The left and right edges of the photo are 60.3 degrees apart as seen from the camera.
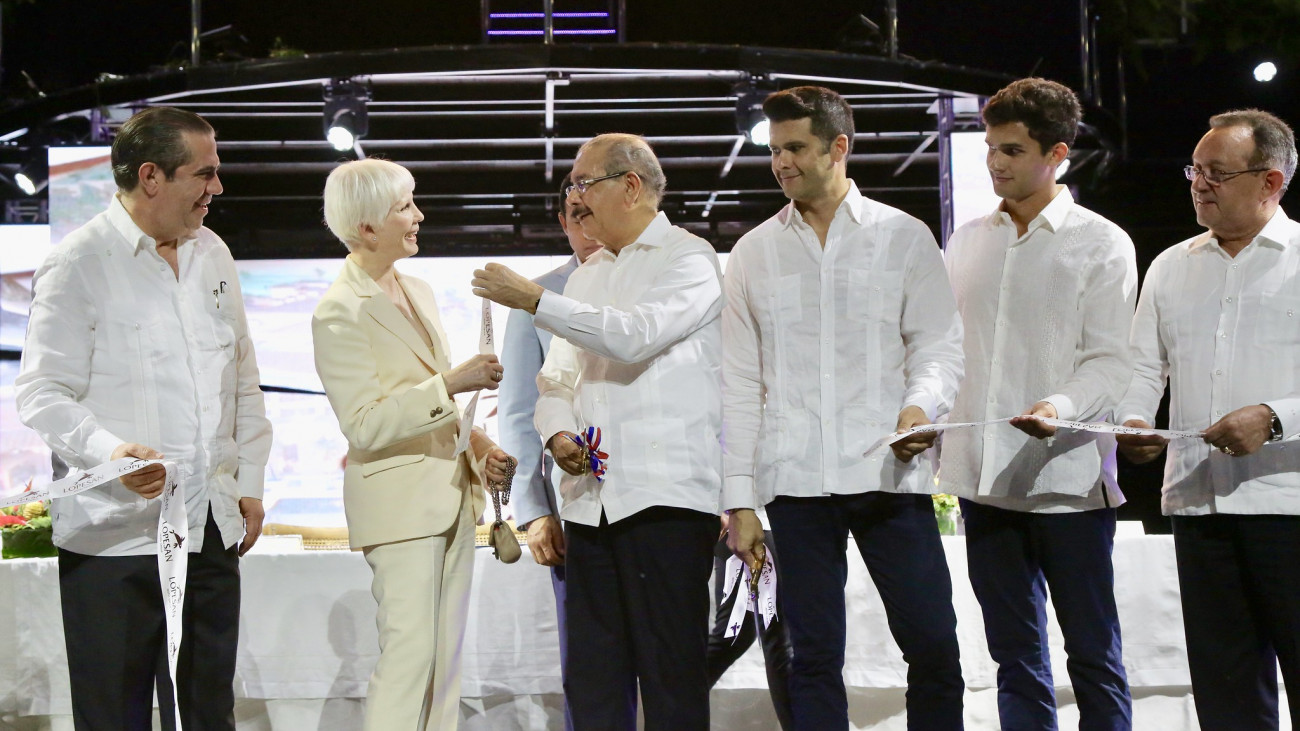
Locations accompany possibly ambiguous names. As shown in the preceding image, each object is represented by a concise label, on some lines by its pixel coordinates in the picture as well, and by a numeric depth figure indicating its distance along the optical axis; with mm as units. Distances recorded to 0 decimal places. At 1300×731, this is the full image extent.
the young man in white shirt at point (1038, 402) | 2658
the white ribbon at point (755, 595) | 2697
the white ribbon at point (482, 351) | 2648
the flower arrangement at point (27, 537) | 3732
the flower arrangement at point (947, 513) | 3830
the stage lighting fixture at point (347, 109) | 5715
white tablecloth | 3566
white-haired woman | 2598
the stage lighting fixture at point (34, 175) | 6590
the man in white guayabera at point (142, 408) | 2443
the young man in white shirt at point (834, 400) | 2516
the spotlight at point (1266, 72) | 6805
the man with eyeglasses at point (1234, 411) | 2625
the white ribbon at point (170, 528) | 2289
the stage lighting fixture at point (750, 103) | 5672
